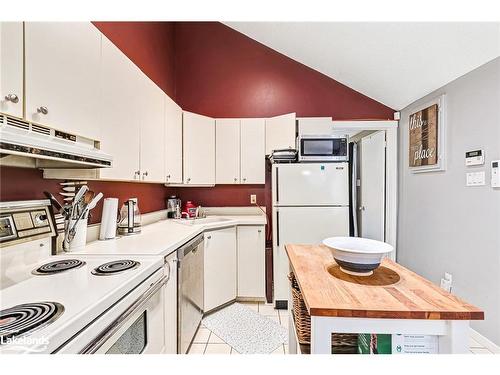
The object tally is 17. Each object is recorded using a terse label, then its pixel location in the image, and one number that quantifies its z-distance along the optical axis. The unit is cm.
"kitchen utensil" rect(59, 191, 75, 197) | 156
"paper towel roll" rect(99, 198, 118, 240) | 182
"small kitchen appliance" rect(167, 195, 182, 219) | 314
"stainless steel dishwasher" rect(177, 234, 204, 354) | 172
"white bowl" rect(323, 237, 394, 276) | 105
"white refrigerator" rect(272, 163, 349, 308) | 263
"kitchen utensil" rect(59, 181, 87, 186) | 157
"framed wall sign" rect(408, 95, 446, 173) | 241
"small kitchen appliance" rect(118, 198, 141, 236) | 202
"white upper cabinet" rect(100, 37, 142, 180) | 148
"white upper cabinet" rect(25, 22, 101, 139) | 100
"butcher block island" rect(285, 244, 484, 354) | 81
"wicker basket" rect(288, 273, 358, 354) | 110
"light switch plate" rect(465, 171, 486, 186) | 195
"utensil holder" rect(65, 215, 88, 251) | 146
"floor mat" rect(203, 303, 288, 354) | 201
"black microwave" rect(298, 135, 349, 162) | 266
